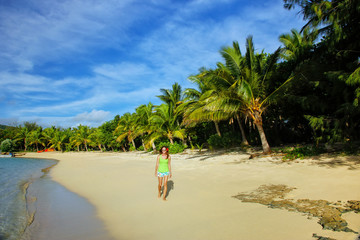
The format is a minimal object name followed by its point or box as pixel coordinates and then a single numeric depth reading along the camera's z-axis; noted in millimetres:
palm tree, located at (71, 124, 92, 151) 48741
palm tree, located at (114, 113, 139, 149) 28859
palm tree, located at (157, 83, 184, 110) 20902
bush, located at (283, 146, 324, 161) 8523
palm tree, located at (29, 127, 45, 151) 61725
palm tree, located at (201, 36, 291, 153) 10094
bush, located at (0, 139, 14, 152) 58906
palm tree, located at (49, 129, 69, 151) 56138
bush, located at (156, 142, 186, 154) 18123
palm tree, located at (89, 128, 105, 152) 36044
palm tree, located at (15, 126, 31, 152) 65375
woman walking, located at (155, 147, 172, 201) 5496
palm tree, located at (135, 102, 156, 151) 22072
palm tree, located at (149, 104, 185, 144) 18875
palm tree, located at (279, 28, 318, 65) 8009
